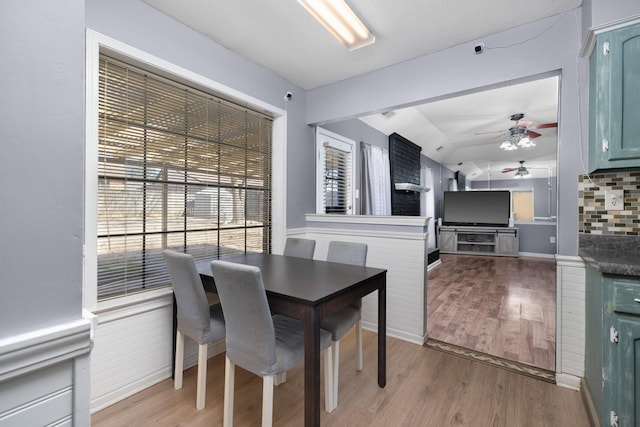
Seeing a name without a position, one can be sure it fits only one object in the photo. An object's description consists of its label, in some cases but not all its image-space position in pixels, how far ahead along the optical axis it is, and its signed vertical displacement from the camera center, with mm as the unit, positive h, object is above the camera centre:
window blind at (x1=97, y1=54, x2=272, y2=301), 1895 +300
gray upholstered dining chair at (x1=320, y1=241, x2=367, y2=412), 1771 -733
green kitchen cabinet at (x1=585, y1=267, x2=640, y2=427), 1356 -655
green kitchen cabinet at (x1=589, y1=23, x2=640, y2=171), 1609 +671
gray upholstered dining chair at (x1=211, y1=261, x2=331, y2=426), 1409 -620
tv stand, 7039 -647
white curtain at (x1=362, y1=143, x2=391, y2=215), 4172 +517
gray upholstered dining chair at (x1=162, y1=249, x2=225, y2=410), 1767 -597
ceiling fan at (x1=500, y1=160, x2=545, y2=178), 7266 +1102
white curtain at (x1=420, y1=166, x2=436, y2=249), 6617 +356
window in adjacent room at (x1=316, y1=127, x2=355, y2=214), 3576 +546
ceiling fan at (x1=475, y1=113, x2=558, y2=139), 4641 +1477
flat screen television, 7297 +176
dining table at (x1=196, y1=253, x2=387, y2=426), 1435 -431
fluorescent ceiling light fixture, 1861 +1360
